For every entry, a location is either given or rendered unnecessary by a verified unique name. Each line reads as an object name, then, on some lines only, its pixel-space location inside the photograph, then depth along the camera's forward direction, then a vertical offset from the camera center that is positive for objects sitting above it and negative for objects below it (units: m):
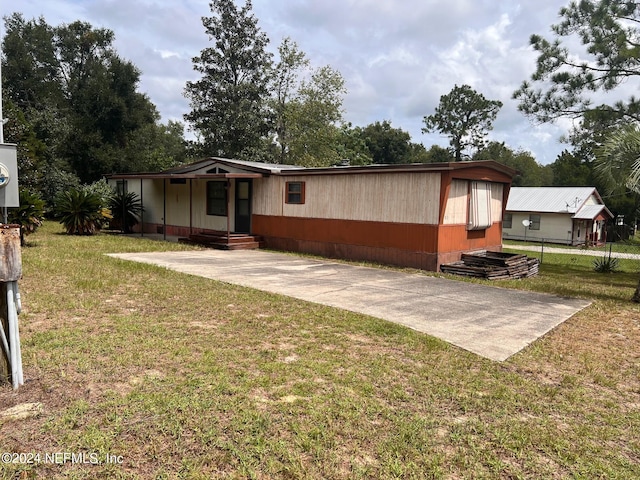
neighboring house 27.69 +0.57
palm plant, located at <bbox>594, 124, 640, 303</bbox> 7.72 +1.20
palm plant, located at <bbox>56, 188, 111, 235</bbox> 14.43 -0.04
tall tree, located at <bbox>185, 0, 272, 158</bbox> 28.27 +8.32
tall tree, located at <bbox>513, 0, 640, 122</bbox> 12.51 +4.98
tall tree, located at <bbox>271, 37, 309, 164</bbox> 31.25 +8.88
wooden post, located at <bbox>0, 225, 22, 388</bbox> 3.02 -0.55
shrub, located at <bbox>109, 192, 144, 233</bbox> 17.00 +0.05
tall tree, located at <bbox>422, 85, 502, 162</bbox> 45.03 +11.06
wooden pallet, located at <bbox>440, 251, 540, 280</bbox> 9.66 -1.03
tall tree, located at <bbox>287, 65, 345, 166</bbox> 31.12 +6.93
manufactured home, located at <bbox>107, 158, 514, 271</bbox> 10.39 +0.31
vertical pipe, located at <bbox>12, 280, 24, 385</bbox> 3.15 -0.76
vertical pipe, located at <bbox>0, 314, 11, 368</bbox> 3.08 -0.97
